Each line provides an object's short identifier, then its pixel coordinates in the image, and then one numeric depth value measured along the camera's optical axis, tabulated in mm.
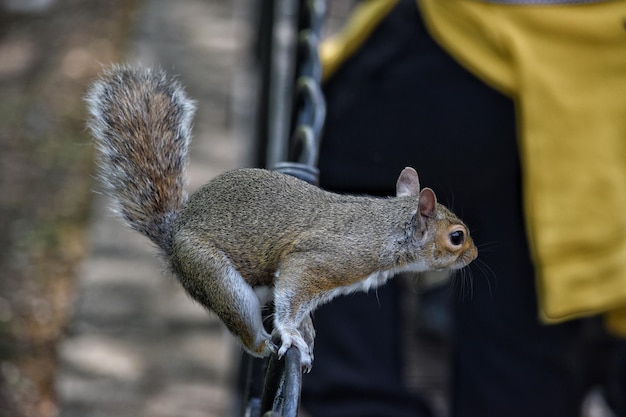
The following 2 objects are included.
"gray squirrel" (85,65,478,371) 3816
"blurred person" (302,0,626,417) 4126
